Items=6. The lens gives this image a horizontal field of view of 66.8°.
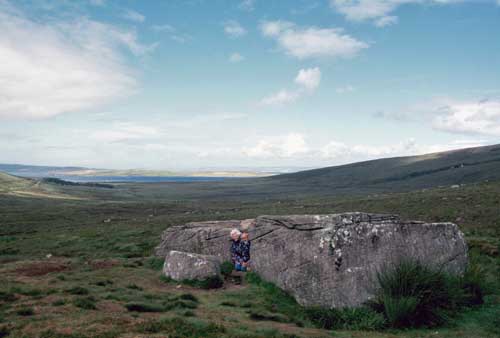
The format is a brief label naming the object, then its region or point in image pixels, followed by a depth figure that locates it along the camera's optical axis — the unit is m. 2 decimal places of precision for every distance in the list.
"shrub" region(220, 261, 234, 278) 17.73
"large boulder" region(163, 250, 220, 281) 16.38
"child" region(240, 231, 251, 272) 18.59
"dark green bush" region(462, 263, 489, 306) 12.91
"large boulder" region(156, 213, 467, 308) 12.94
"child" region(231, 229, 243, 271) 18.75
